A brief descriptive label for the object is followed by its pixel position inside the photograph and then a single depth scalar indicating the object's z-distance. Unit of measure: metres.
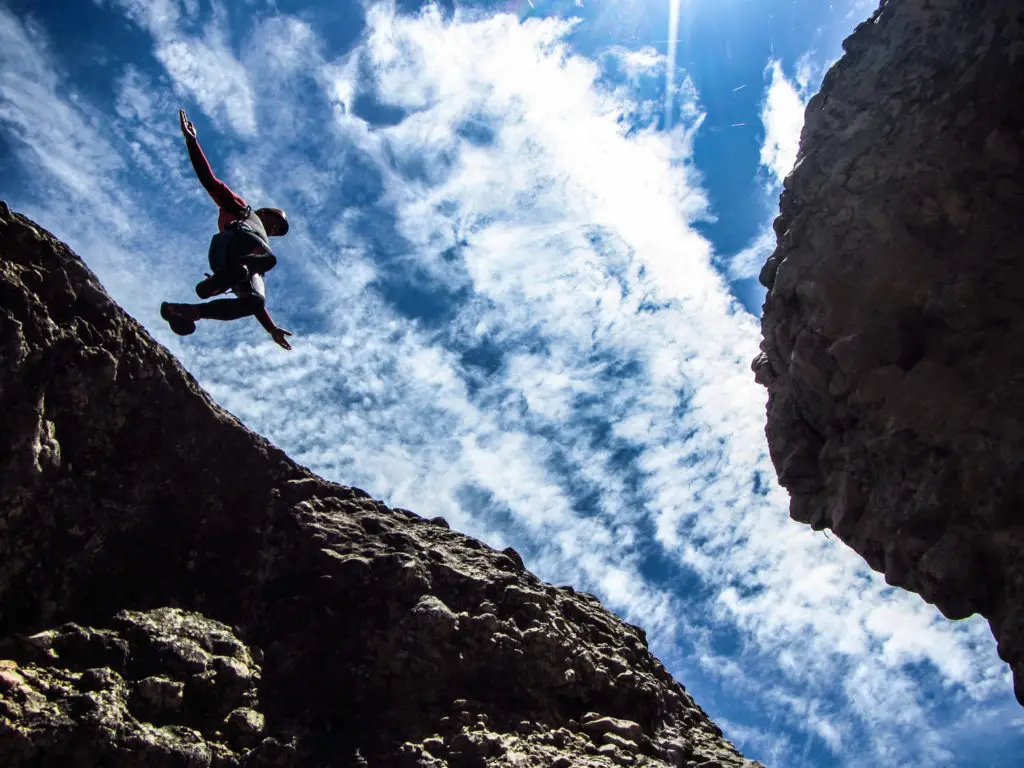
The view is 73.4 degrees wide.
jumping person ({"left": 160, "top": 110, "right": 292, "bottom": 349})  8.08
